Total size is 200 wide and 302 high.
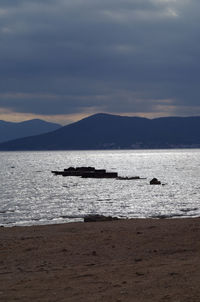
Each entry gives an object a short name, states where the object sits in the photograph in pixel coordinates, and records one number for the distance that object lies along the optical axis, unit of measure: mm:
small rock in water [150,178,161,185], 76938
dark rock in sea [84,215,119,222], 29703
